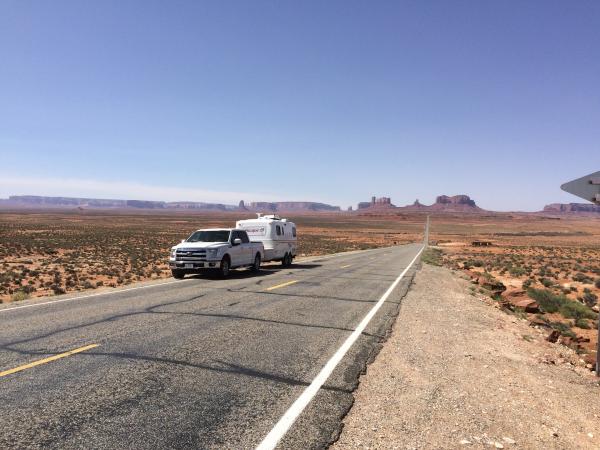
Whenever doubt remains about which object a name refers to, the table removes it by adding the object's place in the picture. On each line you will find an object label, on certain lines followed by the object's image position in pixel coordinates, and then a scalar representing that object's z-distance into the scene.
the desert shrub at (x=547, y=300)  15.34
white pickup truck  16.44
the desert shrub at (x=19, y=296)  12.77
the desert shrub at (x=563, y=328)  10.73
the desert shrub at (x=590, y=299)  17.39
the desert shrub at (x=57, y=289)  14.66
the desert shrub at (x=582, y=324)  12.70
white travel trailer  21.84
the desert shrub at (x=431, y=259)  31.30
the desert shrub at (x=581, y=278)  25.00
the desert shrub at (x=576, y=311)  14.13
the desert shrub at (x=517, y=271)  27.54
